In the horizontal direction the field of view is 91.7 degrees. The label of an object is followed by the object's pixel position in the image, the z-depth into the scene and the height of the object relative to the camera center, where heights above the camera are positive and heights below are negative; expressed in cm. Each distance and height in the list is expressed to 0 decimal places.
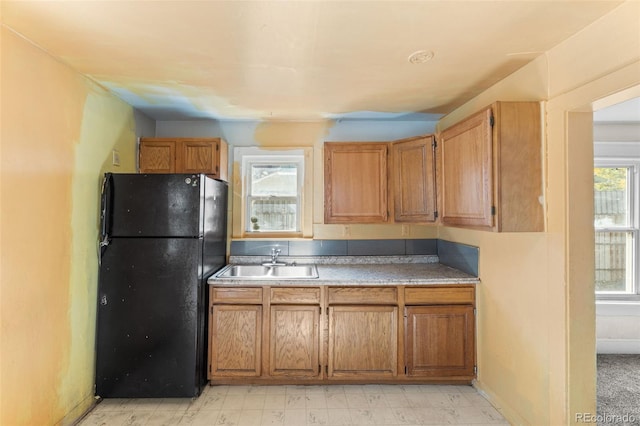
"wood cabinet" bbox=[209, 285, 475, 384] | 244 -93
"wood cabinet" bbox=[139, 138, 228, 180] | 285 +55
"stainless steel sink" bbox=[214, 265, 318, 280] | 293 -52
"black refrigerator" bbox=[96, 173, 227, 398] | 223 -52
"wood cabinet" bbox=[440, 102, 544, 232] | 182 +30
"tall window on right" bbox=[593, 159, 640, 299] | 312 -10
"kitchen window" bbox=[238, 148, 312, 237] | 319 +23
